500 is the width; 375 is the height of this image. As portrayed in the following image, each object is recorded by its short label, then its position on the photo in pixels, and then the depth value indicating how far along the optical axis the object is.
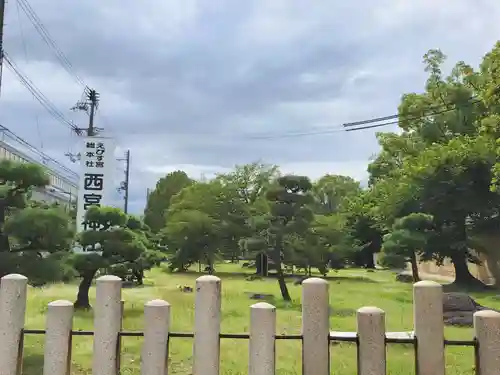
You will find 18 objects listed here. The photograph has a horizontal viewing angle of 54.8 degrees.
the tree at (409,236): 15.73
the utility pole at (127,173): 34.99
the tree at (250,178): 29.00
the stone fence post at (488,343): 2.70
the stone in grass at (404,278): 19.55
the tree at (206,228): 21.14
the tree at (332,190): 42.44
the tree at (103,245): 10.16
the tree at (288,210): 12.96
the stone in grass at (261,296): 12.58
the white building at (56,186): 21.42
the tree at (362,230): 24.29
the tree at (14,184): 5.44
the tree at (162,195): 35.81
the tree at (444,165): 15.77
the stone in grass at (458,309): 8.55
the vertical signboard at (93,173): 15.24
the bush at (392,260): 17.36
